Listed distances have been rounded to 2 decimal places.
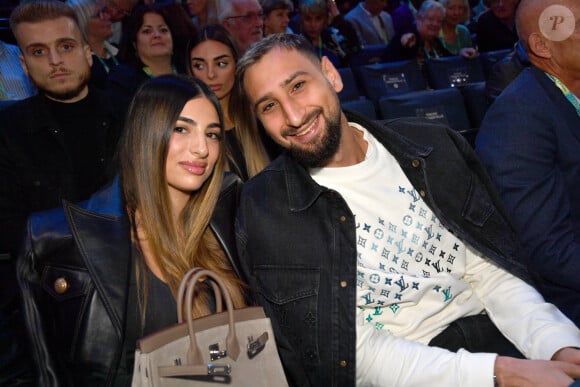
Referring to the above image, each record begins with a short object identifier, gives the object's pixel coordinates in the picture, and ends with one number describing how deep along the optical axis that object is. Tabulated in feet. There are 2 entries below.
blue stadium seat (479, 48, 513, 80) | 21.24
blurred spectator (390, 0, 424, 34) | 23.89
